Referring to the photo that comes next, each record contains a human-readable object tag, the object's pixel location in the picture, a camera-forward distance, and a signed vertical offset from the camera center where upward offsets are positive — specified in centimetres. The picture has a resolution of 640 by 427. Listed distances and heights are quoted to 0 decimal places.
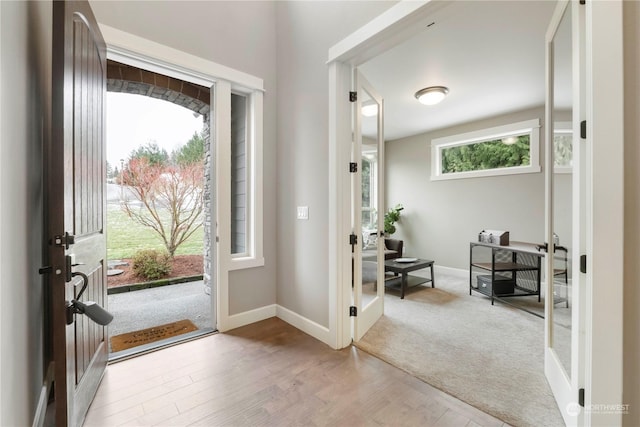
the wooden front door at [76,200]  117 +7
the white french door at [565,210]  132 +0
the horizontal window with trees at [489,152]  426 +102
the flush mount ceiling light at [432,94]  348 +150
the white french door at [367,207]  242 +5
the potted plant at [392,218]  572 -14
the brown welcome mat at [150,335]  240 -115
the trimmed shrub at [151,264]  454 -86
